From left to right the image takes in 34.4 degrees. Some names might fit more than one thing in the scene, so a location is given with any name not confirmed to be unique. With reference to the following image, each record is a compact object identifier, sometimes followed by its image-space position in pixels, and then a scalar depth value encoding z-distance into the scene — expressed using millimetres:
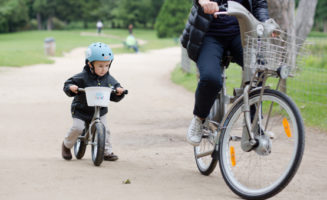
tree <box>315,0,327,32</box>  61625
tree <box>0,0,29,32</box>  60291
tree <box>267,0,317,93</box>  9367
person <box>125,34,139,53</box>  30562
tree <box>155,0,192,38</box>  46375
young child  5216
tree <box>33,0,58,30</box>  73556
